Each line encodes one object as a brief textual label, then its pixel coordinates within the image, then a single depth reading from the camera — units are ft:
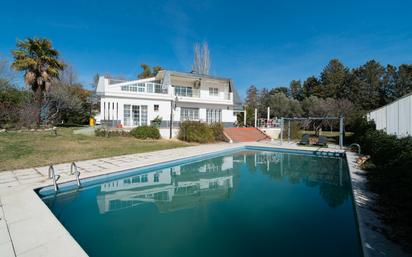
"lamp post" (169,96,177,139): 71.58
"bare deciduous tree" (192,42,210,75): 141.08
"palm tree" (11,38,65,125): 70.90
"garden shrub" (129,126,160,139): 64.90
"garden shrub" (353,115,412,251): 15.07
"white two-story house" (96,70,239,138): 69.97
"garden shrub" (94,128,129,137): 62.94
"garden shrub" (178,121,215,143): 66.80
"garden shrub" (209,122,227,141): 71.72
